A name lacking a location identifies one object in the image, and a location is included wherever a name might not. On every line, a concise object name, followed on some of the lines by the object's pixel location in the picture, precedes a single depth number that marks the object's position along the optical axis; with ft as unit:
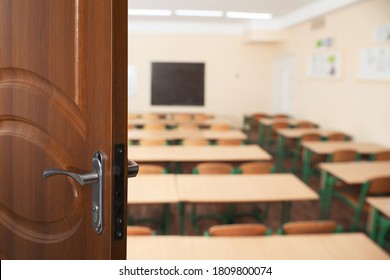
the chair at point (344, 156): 16.36
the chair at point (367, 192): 12.17
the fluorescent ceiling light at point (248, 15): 28.07
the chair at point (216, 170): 13.43
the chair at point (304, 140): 20.20
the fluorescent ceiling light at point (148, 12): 27.55
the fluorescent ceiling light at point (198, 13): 27.45
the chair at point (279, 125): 25.82
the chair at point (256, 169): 13.60
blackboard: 34.55
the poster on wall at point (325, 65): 23.82
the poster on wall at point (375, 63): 18.86
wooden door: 3.35
